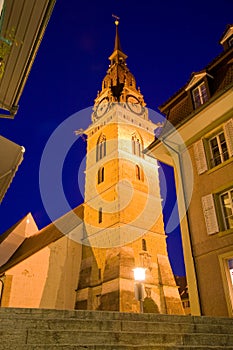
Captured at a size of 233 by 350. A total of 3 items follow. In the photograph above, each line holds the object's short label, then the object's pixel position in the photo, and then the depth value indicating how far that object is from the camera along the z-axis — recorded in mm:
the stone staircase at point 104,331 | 4055
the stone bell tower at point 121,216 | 24719
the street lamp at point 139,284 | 10195
